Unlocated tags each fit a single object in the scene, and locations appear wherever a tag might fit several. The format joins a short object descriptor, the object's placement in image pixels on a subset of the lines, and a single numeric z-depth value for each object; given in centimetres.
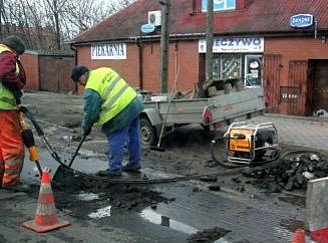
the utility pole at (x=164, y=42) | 1405
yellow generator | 820
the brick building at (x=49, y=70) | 3084
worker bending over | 725
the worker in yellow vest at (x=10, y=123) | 693
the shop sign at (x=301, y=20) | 1642
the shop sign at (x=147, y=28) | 2286
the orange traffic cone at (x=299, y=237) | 366
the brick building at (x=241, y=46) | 1705
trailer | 1020
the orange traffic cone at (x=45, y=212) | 531
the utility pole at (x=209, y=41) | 1405
